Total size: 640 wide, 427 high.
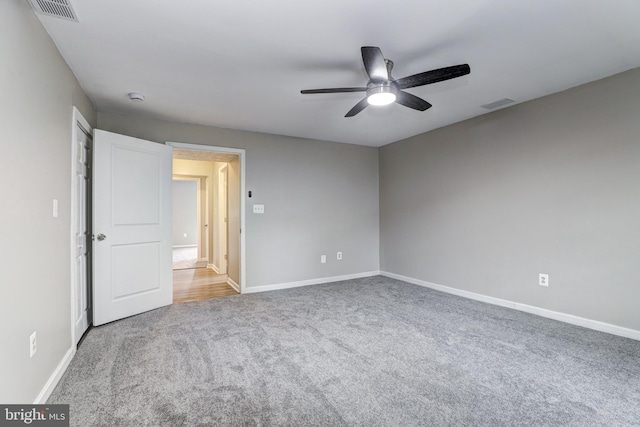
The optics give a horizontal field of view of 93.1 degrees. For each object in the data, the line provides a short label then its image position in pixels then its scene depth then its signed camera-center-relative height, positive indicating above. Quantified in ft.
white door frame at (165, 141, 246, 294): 14.02 +0.06
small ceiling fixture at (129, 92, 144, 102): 9.96 +3.89
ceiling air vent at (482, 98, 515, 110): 10.81 +3.97
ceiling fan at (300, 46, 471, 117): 6.29 +3.03
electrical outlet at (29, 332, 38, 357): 5.46 -2.41
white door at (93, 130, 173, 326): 10.13 -0.49
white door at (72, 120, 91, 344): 8.09 -0.55
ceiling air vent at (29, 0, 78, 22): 5.60 +3.92
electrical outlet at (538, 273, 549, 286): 10.58 -2.40
